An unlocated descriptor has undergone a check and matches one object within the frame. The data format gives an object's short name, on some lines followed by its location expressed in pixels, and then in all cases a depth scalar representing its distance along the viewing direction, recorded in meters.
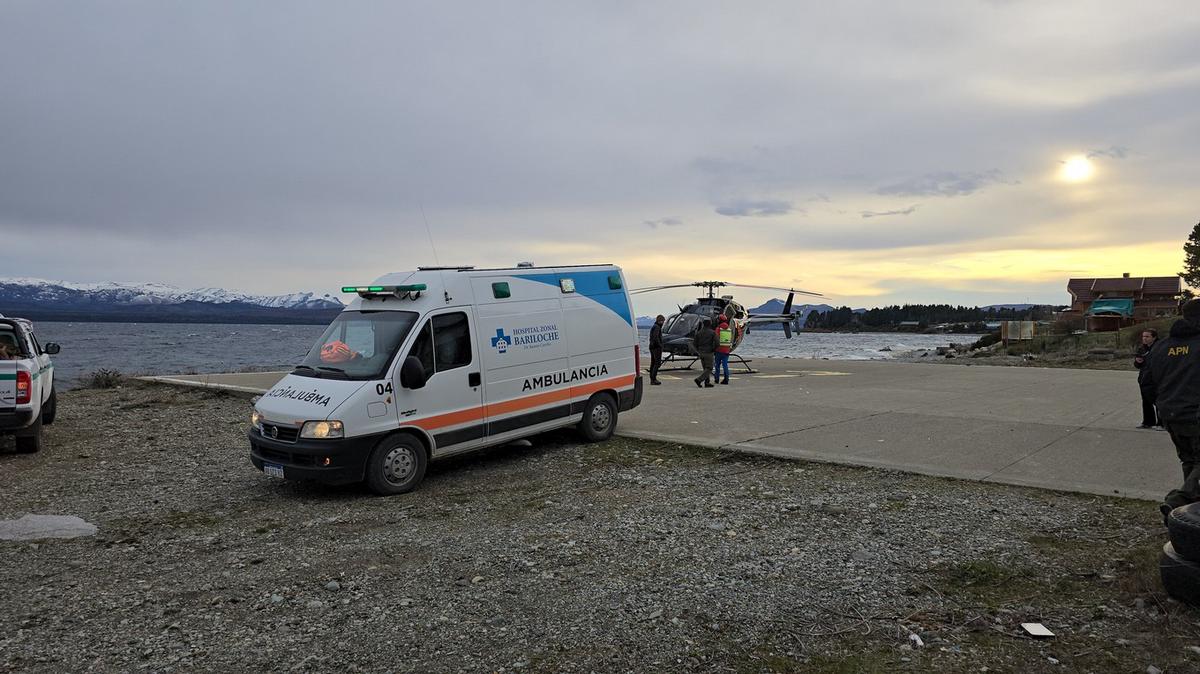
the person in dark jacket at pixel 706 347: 17.88
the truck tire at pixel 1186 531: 4.29
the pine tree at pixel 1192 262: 63.16
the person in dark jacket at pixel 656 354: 19.20
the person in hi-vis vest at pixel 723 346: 18.61
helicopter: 22.70
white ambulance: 7.43
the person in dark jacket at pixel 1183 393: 5.44
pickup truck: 9.44
